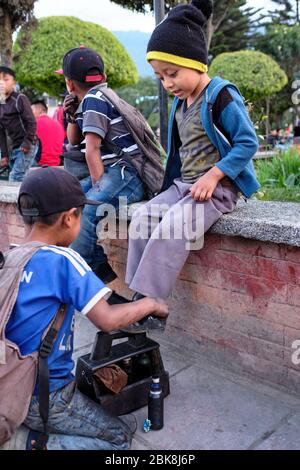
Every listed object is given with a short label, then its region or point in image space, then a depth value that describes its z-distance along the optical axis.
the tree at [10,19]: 9.09
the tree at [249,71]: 15.39
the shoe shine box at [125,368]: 2.35
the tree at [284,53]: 34.28
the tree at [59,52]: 12.08
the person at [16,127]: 5.70
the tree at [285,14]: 47.66
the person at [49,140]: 7.08
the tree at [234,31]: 37.56
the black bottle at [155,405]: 2.28
